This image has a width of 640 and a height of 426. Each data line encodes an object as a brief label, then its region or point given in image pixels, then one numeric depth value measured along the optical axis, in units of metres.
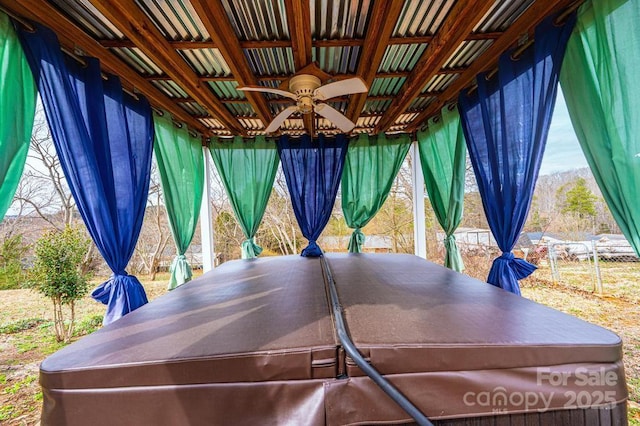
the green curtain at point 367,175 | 3.86
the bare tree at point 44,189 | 3.04
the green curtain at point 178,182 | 2.98
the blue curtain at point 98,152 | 1.63
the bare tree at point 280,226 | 5.39
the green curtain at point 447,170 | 2.98
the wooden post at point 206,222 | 3.83
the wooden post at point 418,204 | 3.92
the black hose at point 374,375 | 0.68
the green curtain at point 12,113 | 1.37
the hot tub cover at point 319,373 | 0.79
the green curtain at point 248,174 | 3.82
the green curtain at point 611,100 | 1.31
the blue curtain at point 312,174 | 3.73
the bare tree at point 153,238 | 4.50
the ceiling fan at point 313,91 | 1.92
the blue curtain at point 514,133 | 1.72
